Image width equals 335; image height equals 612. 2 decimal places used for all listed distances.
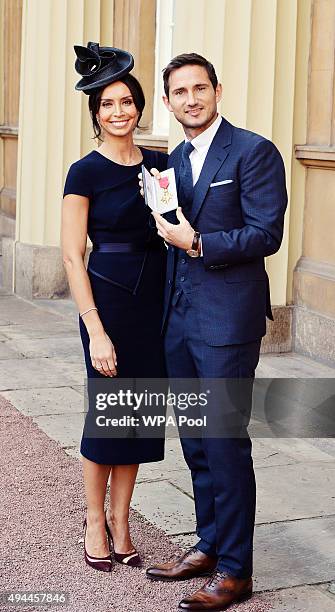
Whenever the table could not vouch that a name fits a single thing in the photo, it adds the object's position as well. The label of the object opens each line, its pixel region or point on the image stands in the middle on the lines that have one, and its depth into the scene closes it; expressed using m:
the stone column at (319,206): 7.69
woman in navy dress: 4.18
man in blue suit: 3.82
